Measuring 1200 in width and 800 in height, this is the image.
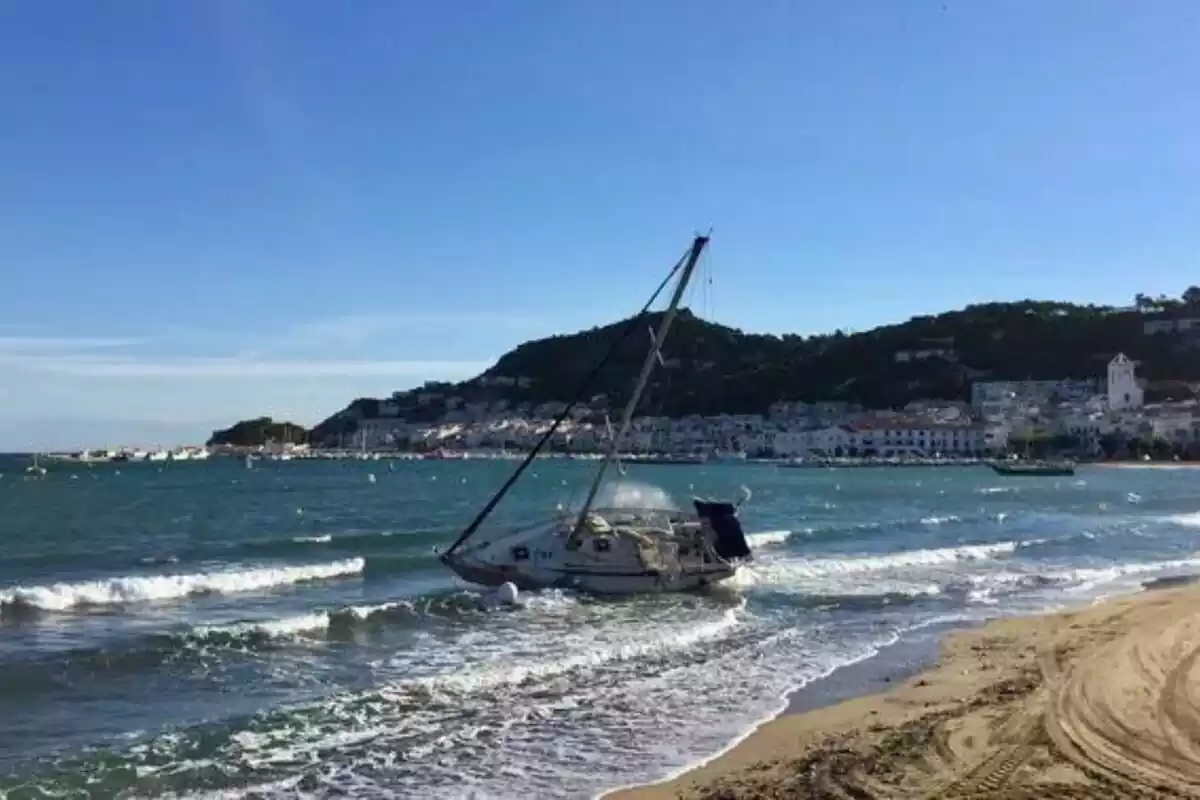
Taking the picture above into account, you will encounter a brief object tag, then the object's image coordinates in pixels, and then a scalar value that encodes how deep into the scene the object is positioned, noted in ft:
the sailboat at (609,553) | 98.32
